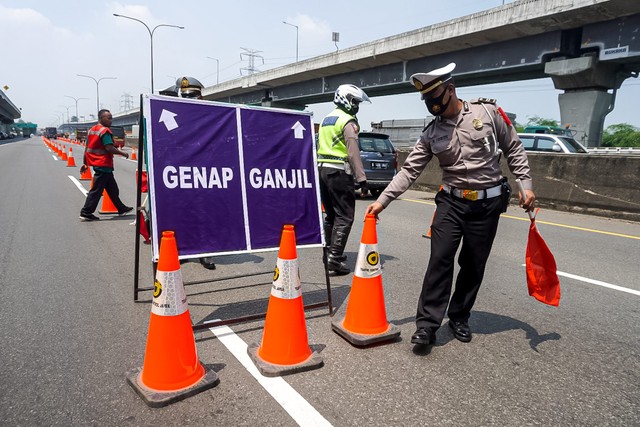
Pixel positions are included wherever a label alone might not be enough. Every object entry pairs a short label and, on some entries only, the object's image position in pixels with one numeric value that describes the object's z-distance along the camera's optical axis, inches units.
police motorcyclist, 199.9
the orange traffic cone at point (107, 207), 372.2
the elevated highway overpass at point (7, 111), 3092.5
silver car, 546.3
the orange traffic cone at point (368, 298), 135.0
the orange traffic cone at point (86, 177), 613.3
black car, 490.9
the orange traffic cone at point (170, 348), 105.3
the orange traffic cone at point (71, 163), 841.5
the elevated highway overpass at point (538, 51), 791.1
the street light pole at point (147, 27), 1557.6
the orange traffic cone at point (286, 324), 118.5
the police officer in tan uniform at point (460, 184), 128.0
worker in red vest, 330.3
